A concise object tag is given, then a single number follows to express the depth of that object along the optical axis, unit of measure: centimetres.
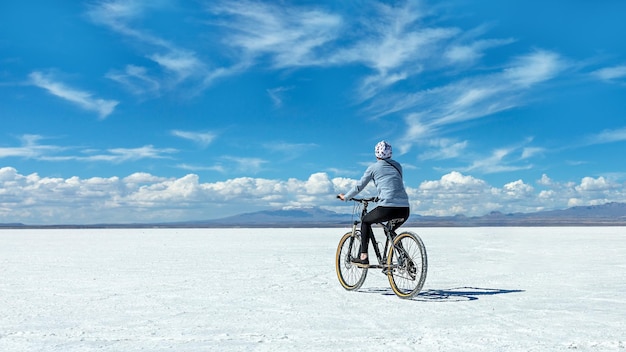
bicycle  733
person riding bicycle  760
